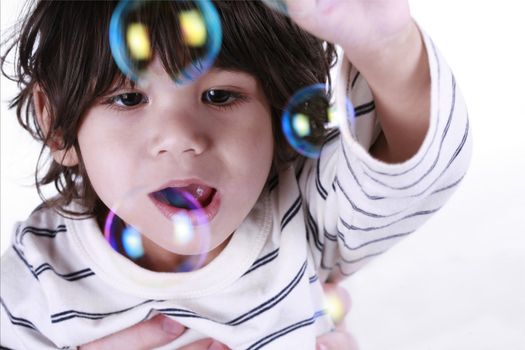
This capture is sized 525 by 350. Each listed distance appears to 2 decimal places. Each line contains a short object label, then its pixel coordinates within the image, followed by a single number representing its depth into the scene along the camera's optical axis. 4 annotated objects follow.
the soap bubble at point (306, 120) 0.92
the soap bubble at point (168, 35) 0.79
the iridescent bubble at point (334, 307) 1.10
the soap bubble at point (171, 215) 0.82
